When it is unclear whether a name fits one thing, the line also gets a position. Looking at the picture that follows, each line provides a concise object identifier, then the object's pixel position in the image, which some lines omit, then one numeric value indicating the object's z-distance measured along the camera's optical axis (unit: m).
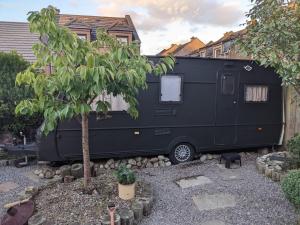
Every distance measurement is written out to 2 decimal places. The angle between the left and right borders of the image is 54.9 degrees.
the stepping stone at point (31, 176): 5.60
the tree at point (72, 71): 3.34
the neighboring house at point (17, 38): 15.10
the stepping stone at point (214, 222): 3.67
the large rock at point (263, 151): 7.09
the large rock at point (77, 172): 5.32
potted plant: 4.05
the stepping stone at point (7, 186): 5.03
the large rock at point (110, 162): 6.25
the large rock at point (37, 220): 3.38
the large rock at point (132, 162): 6.31
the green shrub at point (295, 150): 5.27
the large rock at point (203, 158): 6.58
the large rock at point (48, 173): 5.74
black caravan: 6.01
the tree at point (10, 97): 6.97
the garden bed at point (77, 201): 3.57
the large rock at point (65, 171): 5.36
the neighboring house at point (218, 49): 15.11
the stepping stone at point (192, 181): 4.99
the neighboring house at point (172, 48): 31.28
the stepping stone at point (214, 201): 4.13
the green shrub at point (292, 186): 3.33
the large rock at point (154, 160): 6.42
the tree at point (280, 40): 4.16
